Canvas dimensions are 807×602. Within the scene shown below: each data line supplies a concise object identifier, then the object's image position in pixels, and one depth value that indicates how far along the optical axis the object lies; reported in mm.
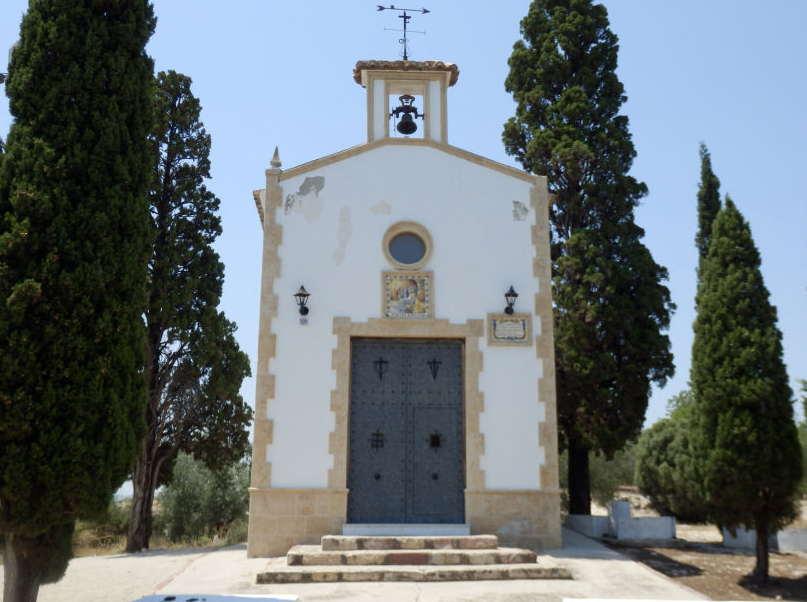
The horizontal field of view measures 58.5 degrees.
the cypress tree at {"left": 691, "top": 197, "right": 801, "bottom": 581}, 10555
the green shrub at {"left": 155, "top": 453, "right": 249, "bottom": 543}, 19422
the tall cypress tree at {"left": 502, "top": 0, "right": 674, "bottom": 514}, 15156
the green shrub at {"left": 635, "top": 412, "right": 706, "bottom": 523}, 19281
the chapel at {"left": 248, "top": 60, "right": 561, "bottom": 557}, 11008
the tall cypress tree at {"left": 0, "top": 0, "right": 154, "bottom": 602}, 6676
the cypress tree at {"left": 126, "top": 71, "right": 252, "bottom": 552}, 15570
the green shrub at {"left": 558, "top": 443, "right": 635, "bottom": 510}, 24000
